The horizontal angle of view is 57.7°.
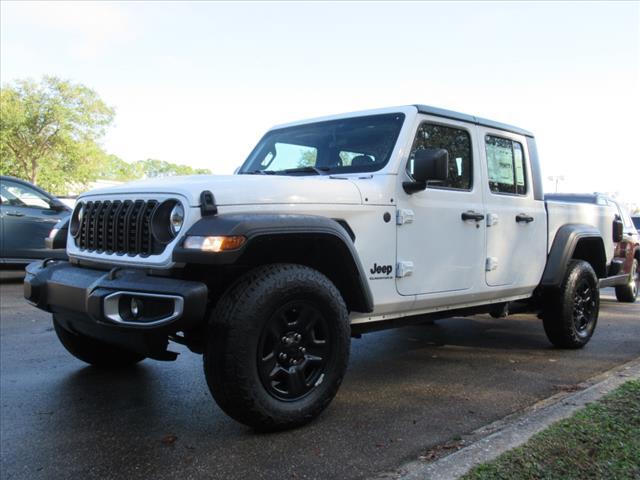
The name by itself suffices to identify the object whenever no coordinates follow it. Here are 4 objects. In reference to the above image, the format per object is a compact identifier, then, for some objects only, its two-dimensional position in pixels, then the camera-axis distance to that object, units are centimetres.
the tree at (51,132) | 2998
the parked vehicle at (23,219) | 933
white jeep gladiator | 291
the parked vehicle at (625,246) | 877
